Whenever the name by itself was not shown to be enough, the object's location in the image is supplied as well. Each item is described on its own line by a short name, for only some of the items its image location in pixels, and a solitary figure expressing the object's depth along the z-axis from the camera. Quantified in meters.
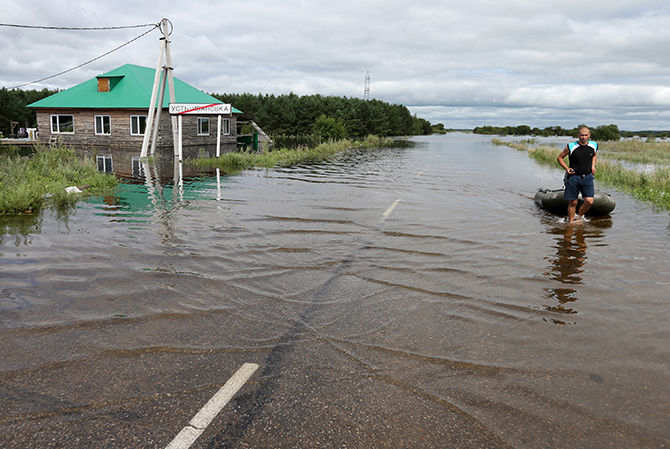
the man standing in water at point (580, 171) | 10.84
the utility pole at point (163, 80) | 24.78
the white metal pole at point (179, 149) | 26.19
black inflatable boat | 12.20
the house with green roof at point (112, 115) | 34.88
